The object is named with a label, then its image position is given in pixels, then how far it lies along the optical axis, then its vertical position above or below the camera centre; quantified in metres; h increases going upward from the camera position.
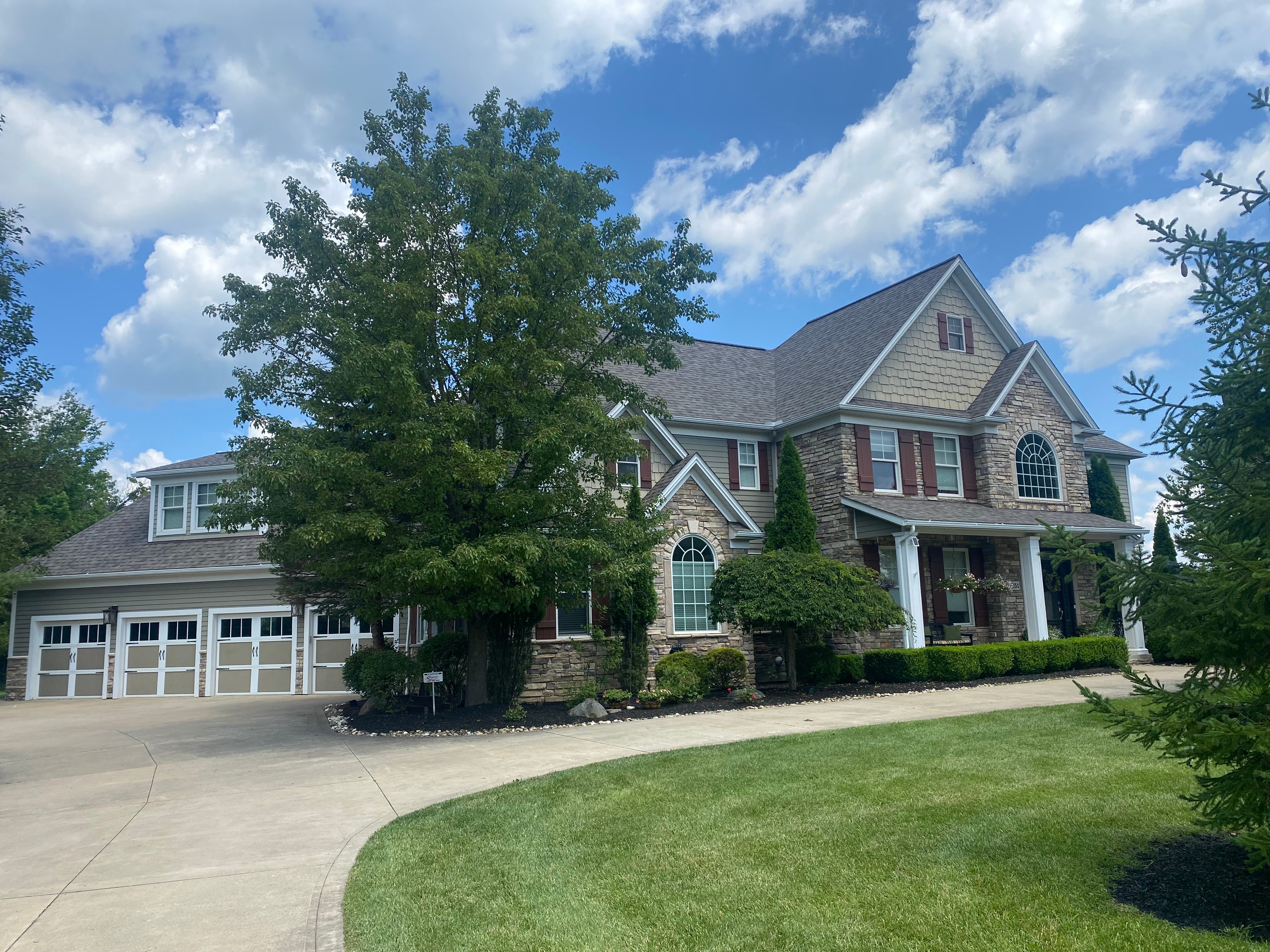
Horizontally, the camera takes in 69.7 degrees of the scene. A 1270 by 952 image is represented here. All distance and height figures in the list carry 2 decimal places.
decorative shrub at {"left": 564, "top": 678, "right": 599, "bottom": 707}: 16.50 -1.36
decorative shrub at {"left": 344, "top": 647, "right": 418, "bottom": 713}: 16.55 -0.98
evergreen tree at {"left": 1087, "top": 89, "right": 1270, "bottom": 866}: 4.44 +0.17
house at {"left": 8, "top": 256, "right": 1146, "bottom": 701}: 22.38 +2.73
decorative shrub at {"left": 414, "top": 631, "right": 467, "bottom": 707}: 17.45 -0.75
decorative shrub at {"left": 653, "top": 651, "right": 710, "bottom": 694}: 17.17 -0.93
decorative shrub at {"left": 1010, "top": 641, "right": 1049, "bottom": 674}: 19.80 -1.10
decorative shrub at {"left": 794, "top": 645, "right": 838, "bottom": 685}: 19.61 -1.15
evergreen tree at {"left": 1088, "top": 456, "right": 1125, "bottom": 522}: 26.20 +3.15
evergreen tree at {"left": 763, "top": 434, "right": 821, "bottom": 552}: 20.39 +2.19
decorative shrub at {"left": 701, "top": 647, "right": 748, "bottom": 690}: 18.02 -1.06
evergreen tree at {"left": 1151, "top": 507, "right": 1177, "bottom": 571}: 23.38 +1.59
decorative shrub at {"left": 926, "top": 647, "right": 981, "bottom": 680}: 19.00 -1.17
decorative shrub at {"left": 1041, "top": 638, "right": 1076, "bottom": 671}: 20.20 -1.10
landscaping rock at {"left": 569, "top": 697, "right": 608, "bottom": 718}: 15.44 -1.56
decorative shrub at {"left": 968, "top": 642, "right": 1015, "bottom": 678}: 19.36 -1.13
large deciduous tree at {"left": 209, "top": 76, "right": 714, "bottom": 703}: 13.39 +3.96
